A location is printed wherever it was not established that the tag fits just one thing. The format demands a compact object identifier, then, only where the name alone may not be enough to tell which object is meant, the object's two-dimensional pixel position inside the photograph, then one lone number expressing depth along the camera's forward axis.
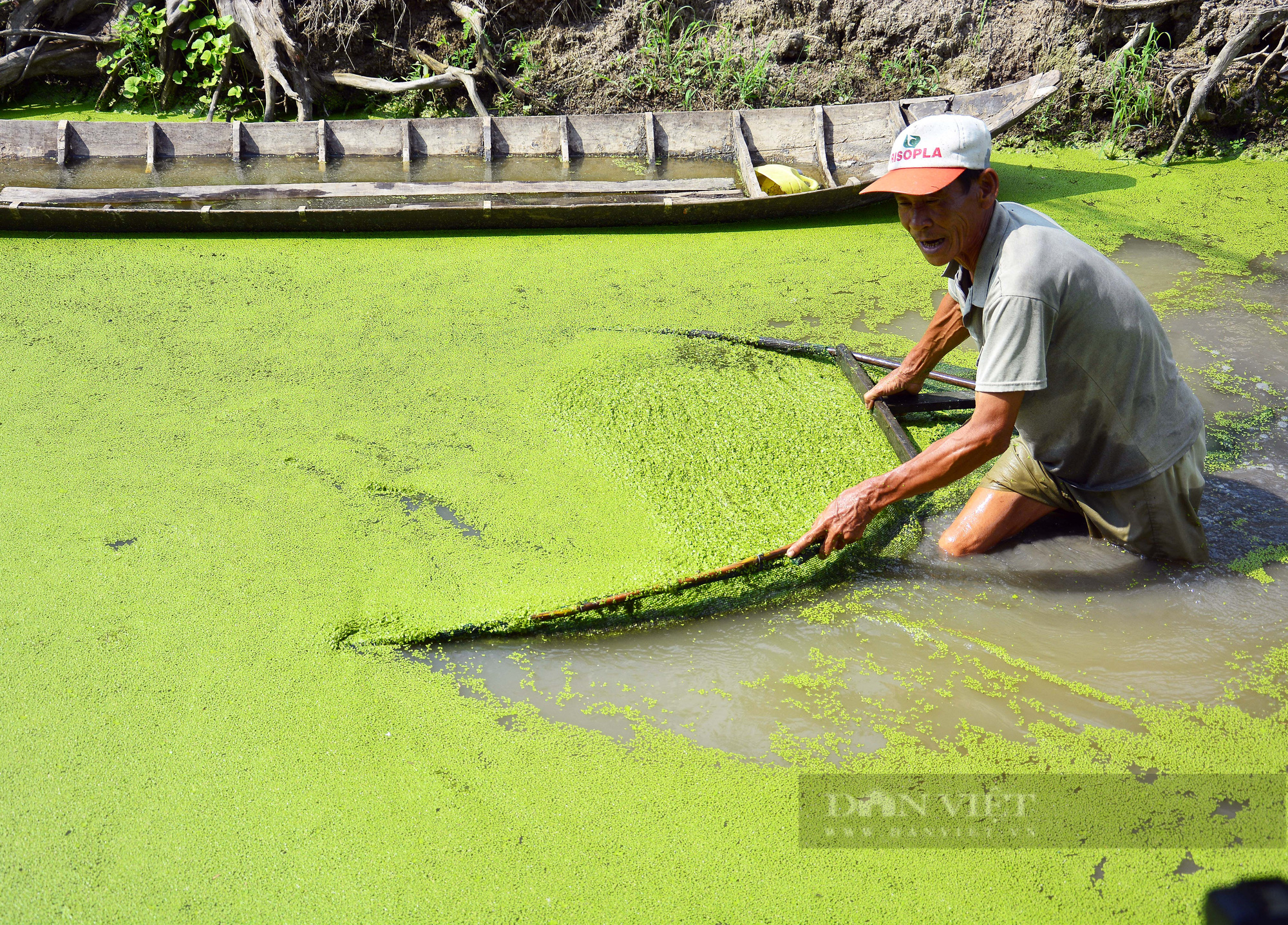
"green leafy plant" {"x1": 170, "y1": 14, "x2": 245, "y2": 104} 6.19
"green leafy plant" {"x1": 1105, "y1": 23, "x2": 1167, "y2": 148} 5.29
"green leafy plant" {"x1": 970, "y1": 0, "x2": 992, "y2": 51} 5.95
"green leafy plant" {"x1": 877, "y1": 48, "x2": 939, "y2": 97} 5.96
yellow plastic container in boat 4.66
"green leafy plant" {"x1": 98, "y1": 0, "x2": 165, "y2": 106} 6.37
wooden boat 4.18
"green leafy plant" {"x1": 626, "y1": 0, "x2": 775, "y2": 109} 6.07
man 1.76
